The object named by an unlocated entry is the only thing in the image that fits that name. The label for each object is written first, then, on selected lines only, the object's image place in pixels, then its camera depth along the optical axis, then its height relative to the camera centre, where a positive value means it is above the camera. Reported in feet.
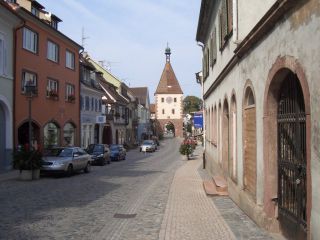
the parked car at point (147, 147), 149.61 -6.12
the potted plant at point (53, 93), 80.22 +8.82
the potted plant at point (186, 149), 100.58 -4.72
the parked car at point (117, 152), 101.16 -5.75
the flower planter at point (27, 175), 51.20 -5.96
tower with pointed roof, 279.14 +22.65
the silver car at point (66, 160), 55.90 -4.46
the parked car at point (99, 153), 85.20 -4.90
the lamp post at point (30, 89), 54.31 +6.61
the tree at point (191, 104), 329.13 +26.01
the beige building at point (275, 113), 15.45 +1.11
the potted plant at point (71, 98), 91.14 +8.86
